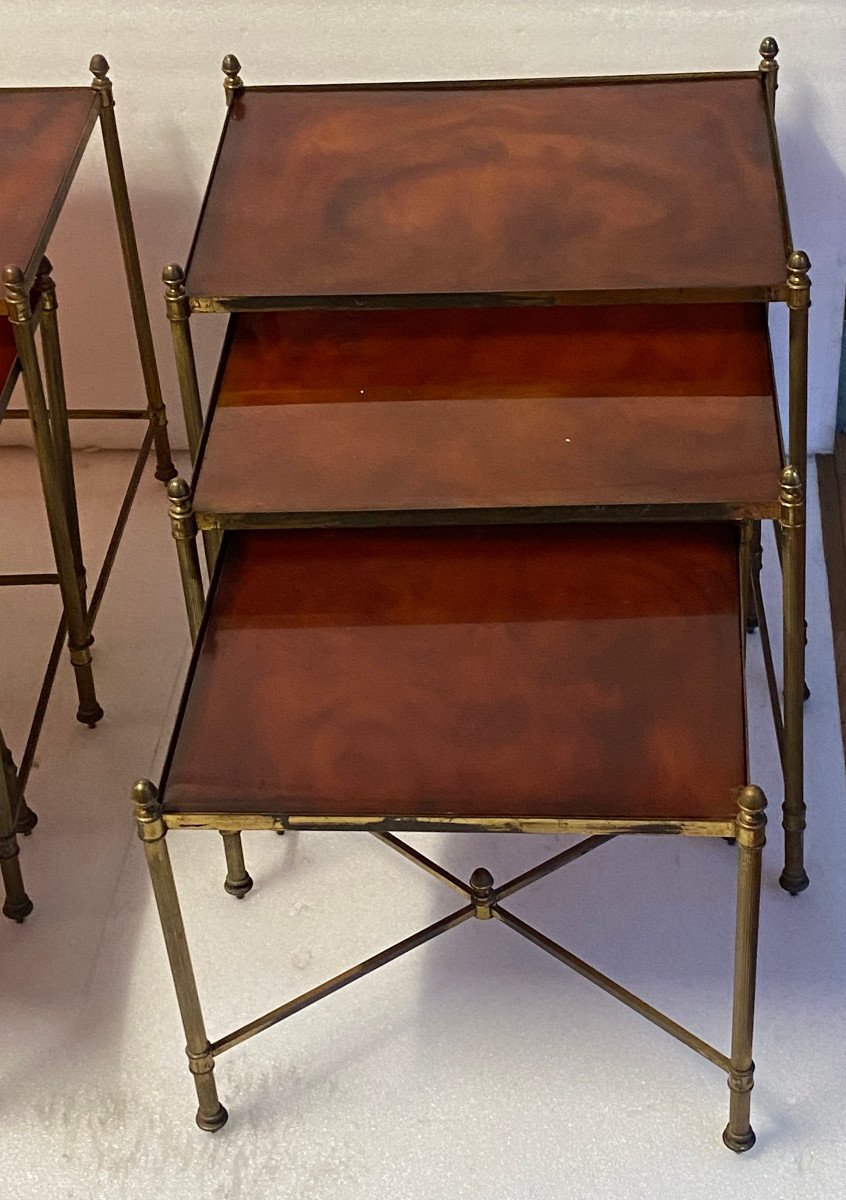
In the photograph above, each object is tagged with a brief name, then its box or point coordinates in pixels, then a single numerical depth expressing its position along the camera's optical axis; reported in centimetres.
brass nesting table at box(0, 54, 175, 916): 260
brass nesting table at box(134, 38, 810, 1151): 235
